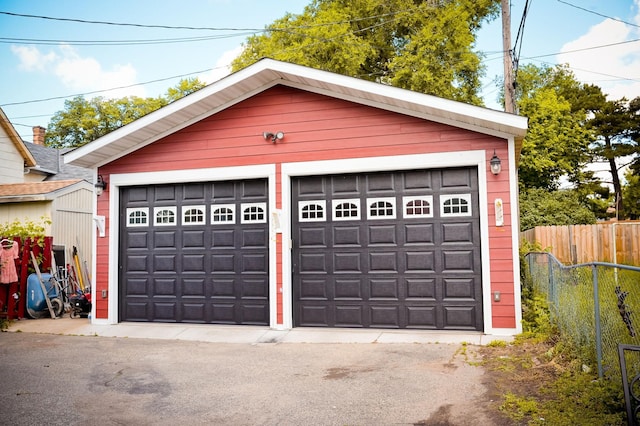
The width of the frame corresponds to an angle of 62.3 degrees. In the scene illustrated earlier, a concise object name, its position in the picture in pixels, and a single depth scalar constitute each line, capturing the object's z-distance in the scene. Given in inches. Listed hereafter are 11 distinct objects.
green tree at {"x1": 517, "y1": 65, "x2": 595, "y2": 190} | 976.9
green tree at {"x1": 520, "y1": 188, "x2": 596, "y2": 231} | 735.7
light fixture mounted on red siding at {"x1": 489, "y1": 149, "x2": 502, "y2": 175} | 299.7
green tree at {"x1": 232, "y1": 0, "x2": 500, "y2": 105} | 825.5
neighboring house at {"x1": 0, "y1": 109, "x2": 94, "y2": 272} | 496.7
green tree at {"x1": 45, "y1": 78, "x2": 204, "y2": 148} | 1395.2
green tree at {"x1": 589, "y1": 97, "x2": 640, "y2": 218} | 1250.6
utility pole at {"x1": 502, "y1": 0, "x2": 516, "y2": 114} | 476.7
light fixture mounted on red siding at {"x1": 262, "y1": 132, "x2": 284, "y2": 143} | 341.4
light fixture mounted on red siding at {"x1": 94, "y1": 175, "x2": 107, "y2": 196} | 372.8
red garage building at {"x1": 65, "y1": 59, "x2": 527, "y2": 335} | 307.7
